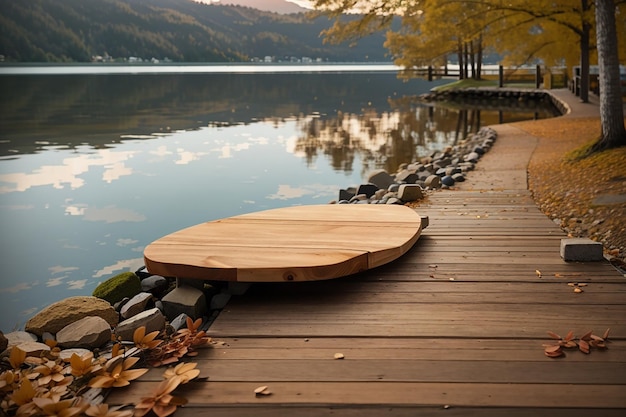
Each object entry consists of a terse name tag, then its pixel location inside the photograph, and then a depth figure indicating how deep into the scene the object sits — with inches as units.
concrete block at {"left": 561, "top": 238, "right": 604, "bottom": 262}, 163.3
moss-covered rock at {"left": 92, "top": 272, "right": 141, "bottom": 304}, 183.9
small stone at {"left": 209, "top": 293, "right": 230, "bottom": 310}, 144.1
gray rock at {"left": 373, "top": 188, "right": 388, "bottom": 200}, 336.8
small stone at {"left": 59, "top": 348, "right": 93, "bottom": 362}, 126.5
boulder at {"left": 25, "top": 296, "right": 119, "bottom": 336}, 151.9
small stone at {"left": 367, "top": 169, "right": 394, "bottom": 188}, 385.4
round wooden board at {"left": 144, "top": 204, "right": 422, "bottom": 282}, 142.9
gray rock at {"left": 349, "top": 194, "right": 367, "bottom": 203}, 345.7
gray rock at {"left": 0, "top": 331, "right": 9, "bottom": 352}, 128.2
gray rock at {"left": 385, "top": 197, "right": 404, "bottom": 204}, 269.7
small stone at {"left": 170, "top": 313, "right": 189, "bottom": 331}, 136.3
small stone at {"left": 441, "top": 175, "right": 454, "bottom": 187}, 329.4
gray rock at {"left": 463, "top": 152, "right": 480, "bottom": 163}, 436.1
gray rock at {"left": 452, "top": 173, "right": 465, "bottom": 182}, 344.8
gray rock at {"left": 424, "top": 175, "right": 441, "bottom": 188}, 324.2
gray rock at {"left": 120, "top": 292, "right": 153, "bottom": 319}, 161.9
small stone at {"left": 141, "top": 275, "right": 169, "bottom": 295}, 189.8
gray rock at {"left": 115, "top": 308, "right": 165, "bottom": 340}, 129.9
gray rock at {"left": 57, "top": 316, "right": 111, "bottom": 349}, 134.3
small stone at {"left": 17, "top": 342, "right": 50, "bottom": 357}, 129.0
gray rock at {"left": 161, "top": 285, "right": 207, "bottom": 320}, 143.5
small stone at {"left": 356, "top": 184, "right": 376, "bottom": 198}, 355.3
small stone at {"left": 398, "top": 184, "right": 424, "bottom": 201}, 276.4
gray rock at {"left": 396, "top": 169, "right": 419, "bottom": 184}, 362.2
